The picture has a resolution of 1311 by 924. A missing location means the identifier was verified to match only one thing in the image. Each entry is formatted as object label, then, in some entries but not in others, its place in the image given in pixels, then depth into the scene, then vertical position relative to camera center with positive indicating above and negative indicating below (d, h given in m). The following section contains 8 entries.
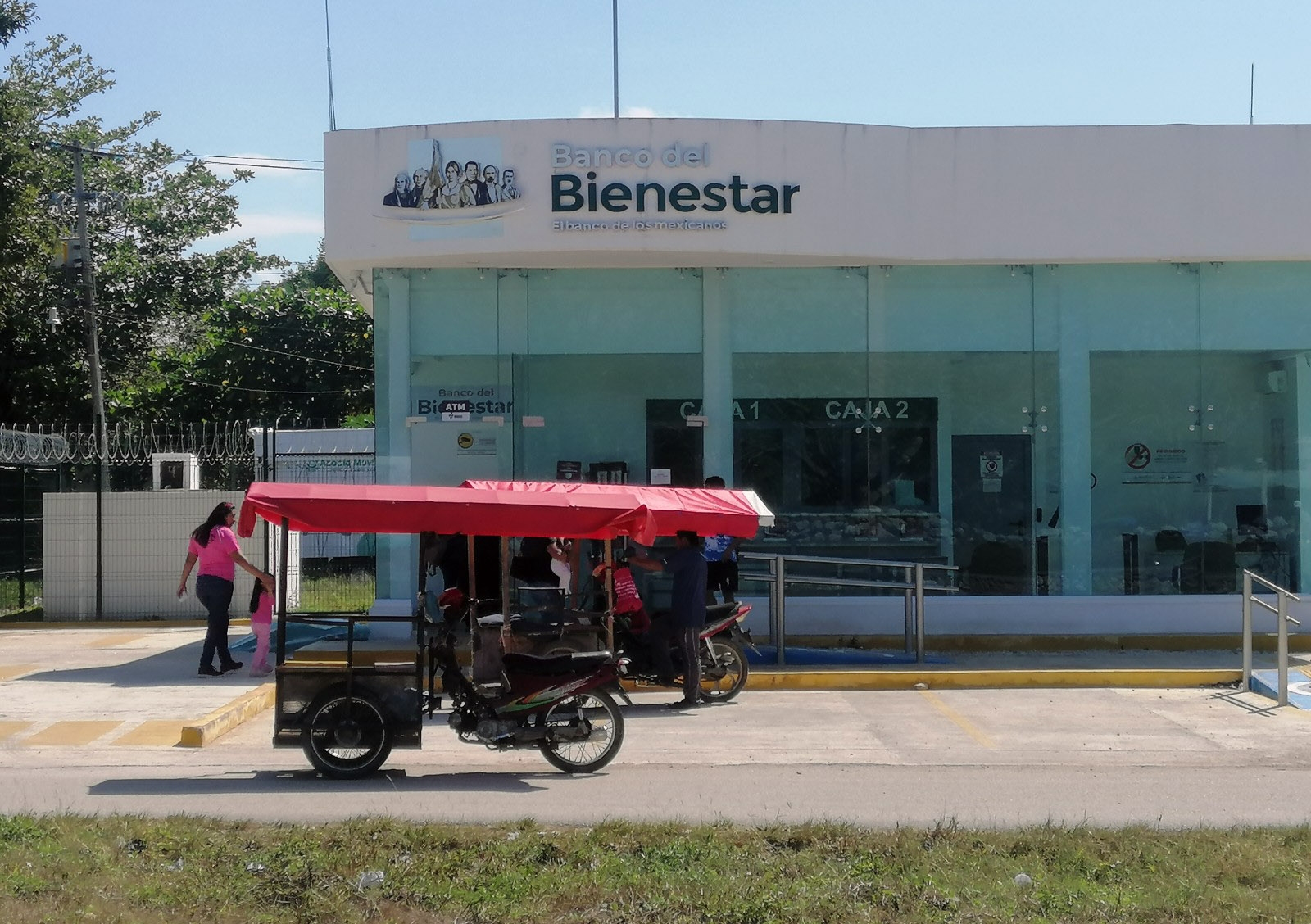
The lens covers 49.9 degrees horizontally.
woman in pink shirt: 13.60 -0.88
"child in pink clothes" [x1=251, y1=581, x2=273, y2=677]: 13.58 -1.37
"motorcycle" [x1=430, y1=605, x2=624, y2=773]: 9.16 -1.47
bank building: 15.69 +1.42
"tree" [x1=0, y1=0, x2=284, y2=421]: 27.47 +5.70
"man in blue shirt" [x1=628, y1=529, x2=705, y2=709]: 11.66 -1.09
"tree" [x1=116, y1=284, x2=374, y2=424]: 39.12 +3.34
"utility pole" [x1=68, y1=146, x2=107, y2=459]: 28.36 +4.00
